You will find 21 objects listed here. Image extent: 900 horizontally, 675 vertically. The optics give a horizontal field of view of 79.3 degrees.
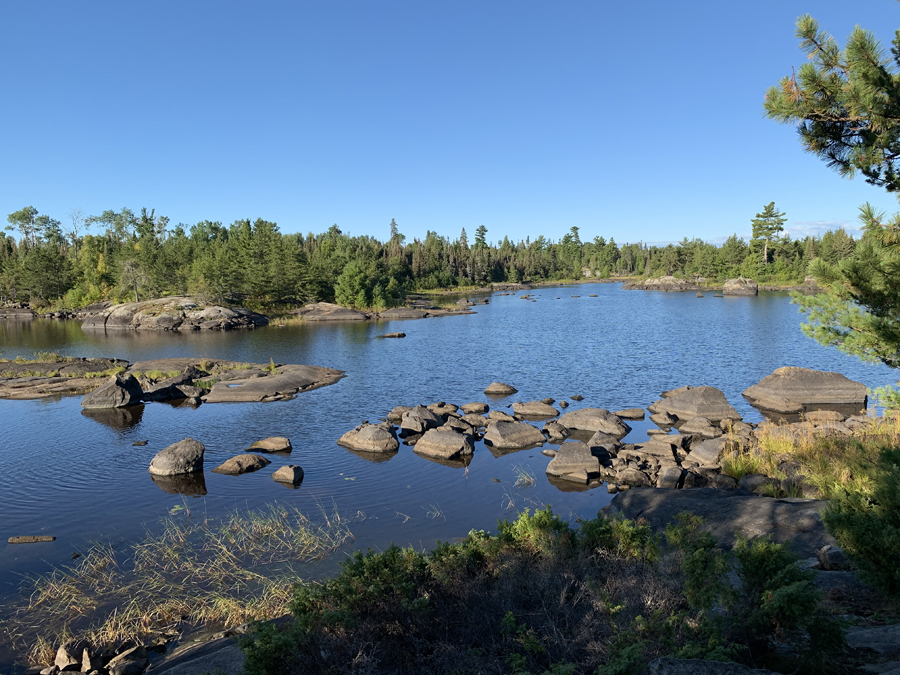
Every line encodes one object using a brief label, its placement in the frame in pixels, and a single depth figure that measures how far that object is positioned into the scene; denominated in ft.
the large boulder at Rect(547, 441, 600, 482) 69.97
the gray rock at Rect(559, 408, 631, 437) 87.30
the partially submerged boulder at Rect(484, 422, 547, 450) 83.20
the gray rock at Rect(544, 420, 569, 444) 85.75
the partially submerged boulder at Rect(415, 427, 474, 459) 79.41
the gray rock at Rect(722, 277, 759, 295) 381.40
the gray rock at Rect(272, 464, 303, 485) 69.92
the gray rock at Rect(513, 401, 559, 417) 97.91
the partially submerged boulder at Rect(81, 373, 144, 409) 111.24
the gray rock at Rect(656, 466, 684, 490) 62.90
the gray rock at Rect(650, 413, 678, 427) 91.48
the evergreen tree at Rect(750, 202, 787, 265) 441.68
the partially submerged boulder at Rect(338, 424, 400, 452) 82.28
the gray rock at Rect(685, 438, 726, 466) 68.64
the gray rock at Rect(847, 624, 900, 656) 21.90
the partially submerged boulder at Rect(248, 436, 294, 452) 82.74
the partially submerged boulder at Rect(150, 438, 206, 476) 72.84
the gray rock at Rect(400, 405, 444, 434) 90.39
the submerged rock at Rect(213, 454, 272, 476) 74.13
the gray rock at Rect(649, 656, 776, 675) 18.69
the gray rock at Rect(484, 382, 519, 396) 115.85
